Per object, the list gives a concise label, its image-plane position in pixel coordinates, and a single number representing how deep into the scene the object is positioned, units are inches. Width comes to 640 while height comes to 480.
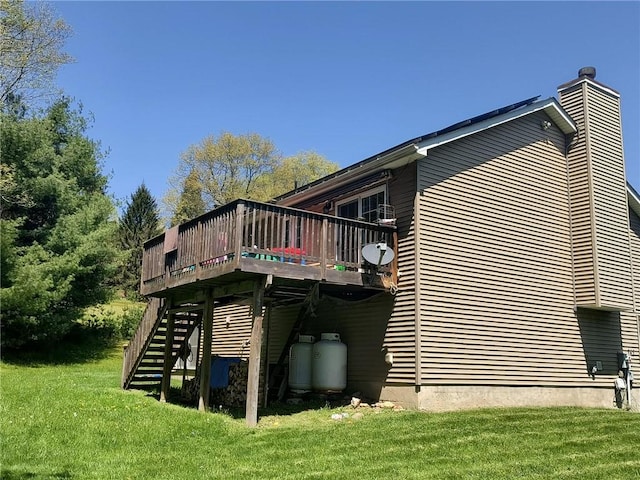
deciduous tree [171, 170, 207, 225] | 1700.3
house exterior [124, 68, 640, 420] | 453.4
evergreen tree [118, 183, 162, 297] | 1611.7
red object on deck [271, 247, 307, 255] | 409.8
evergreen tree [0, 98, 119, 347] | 825.5
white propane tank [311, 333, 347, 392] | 476.7
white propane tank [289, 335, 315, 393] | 490.3
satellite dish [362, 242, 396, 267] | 442.6
